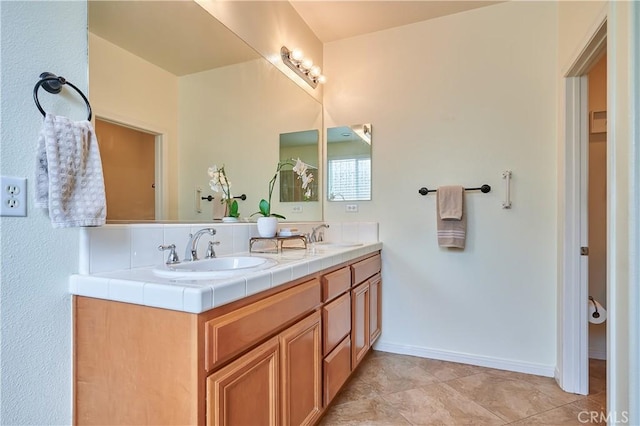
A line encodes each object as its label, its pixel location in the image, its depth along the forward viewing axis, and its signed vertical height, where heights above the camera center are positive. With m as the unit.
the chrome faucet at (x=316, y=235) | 2.35 -0.17
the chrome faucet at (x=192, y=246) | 1.33 -0.14
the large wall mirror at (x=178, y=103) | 1.18 +0.50
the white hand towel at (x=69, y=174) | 0.89 +0.11
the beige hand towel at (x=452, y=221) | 2.20 -0.06
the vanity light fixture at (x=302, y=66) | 2.26 +1.09
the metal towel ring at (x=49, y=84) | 0.93 +0.39
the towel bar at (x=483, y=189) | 2.18 +0.16
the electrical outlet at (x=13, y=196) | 0.87 +0.04
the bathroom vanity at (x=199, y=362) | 0.84 -0.44
